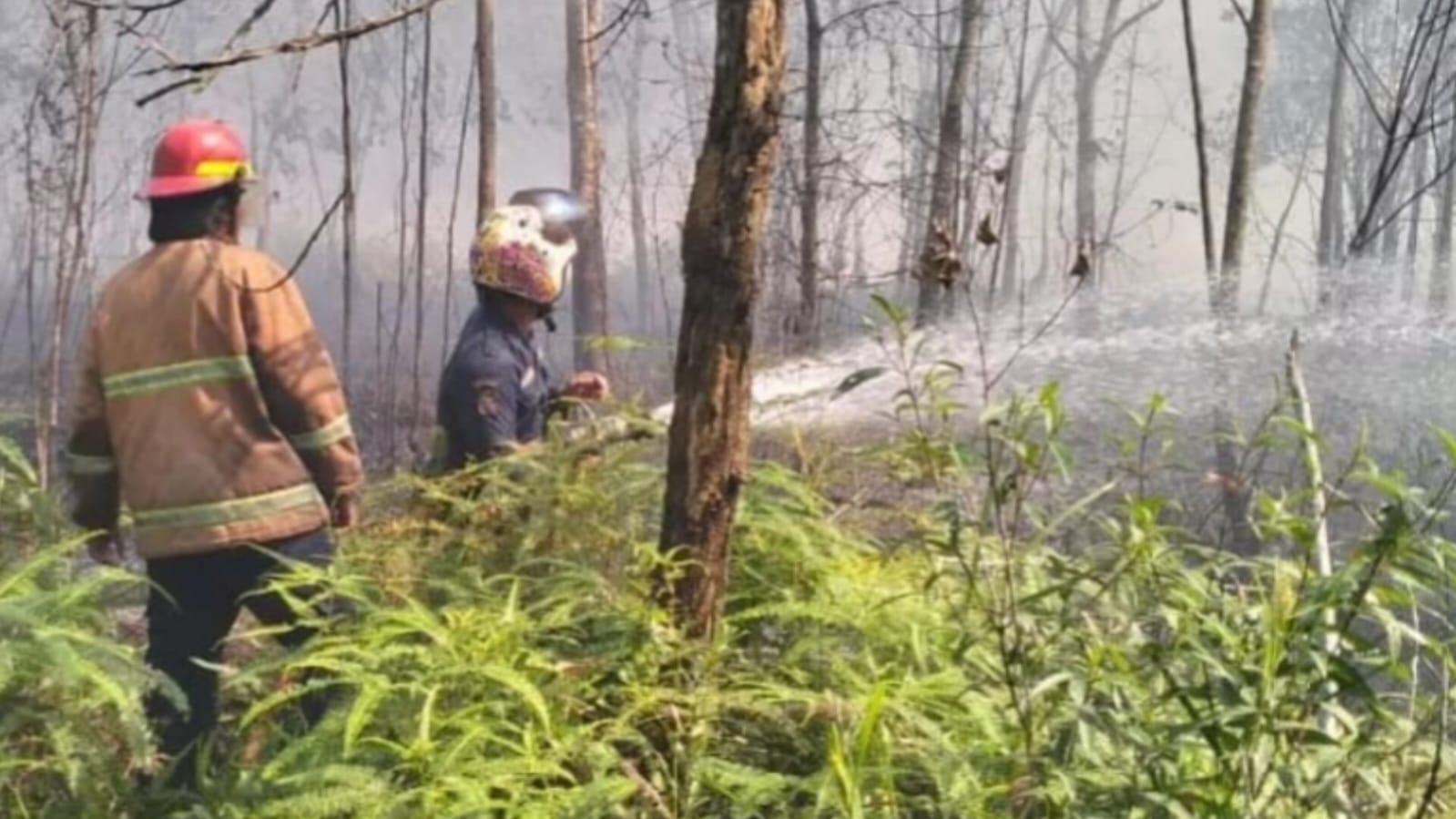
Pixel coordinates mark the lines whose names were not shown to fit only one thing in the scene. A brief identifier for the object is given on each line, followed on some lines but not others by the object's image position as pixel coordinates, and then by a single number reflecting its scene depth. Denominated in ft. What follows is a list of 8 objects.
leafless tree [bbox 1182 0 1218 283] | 19.83
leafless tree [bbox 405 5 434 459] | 32.19
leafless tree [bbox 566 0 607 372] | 34.42
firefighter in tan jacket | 9.74
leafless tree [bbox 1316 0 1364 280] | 60.59
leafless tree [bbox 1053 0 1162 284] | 68.85
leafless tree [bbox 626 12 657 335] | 65.16
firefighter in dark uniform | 11.57
